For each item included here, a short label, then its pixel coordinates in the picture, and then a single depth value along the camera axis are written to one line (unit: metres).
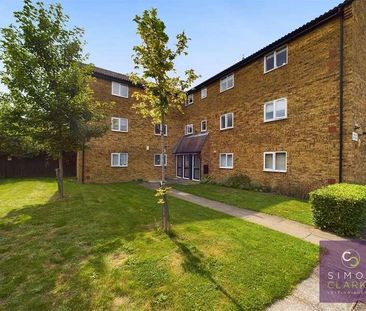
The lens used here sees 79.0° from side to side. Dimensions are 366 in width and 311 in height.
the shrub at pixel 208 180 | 18.00
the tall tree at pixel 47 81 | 8.97
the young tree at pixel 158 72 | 5.60
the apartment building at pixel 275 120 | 10.27
